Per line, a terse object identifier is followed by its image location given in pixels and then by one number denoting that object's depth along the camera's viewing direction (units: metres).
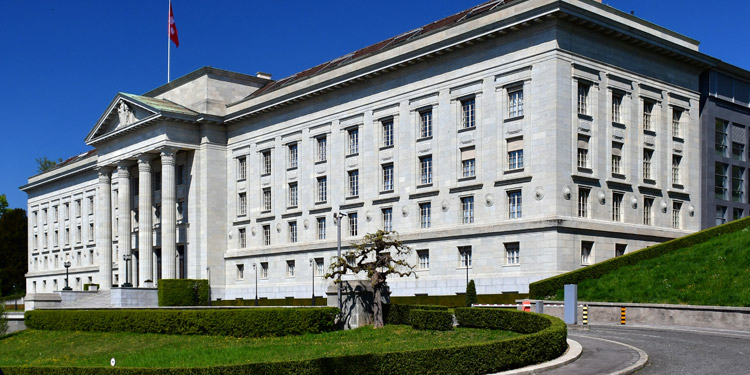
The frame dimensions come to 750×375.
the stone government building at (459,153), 50.25
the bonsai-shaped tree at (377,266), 36.47
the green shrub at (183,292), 70.06
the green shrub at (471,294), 46.50
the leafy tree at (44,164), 143.88
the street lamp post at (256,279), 66.75
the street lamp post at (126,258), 75.88
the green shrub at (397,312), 36.40
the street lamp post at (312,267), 63.97
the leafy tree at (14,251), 124.94
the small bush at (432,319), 32.88
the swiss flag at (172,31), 80.12
